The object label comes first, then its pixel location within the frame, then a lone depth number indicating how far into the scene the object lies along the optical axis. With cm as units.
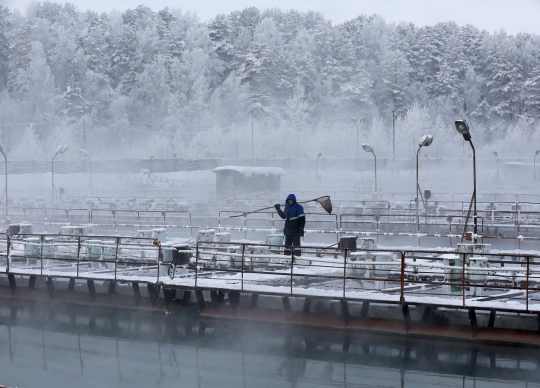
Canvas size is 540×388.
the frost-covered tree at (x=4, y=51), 13162
